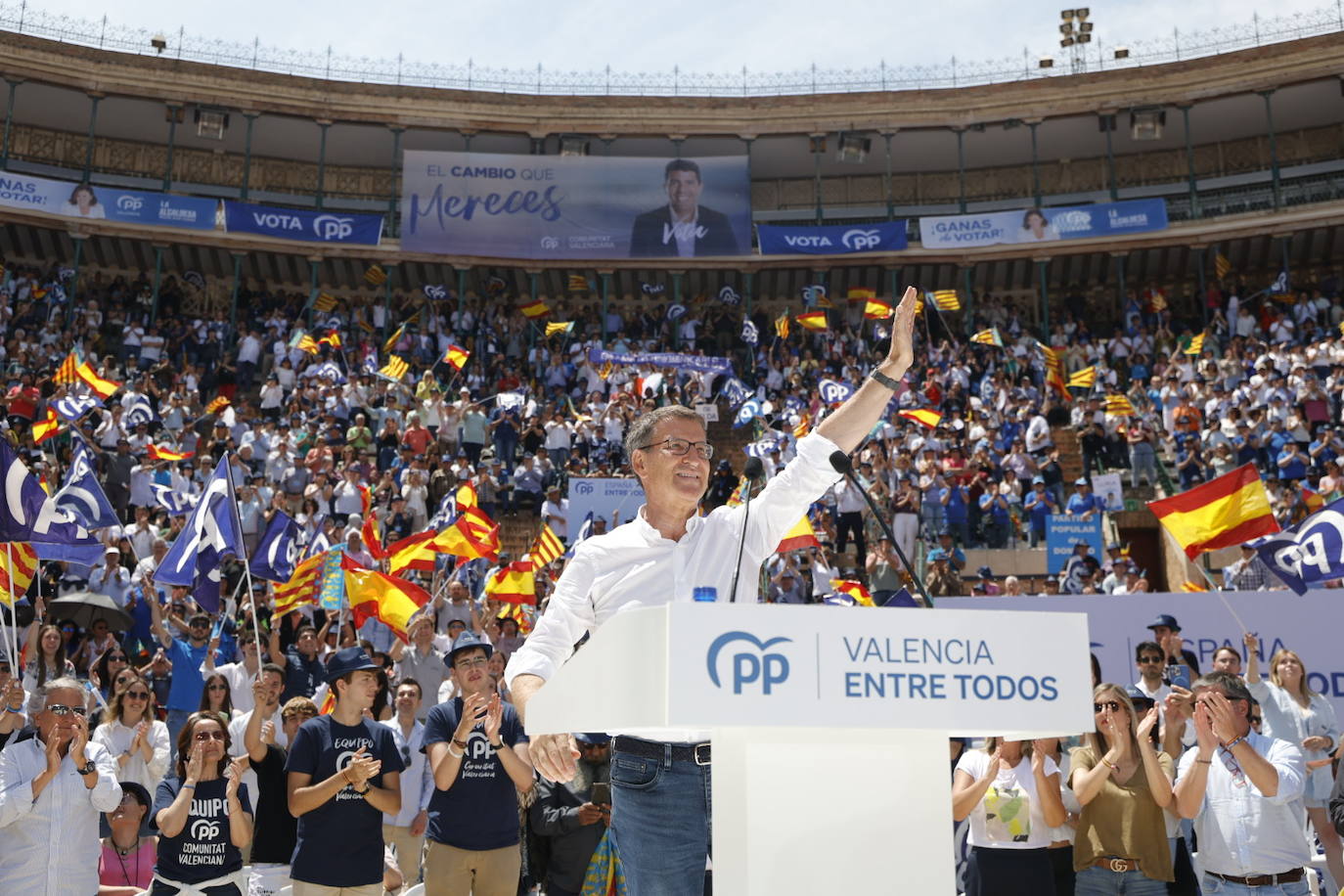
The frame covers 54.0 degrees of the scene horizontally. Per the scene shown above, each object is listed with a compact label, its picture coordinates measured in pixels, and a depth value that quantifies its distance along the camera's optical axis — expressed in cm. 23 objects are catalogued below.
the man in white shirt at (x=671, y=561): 328
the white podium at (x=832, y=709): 249
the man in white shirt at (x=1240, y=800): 597
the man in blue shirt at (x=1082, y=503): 1764
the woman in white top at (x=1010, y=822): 642
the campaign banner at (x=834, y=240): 2988
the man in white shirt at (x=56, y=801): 666
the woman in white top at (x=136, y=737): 847
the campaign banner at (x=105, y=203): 2836
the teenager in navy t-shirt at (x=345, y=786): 645
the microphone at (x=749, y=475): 341
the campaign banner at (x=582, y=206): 3075
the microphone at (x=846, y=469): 319
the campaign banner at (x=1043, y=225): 2909
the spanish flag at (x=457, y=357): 2431
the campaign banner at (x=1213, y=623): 1099
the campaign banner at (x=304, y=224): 2981
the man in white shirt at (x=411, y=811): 877
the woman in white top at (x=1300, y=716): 821
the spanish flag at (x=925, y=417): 1900
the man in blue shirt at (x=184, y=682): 1125
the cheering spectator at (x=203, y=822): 660
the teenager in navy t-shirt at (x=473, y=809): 670
